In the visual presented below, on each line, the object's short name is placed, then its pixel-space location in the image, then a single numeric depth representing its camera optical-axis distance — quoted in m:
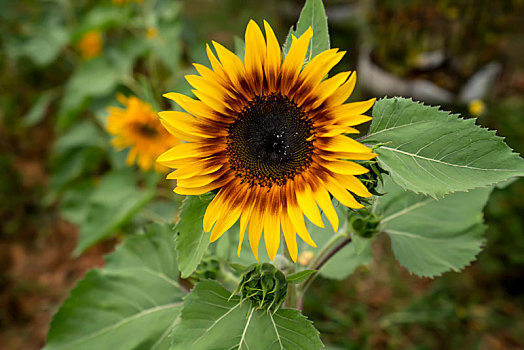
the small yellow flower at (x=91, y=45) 2.25
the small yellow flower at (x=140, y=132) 1.55
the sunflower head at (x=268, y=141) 0.56
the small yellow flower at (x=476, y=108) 1.75
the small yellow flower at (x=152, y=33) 1.79
